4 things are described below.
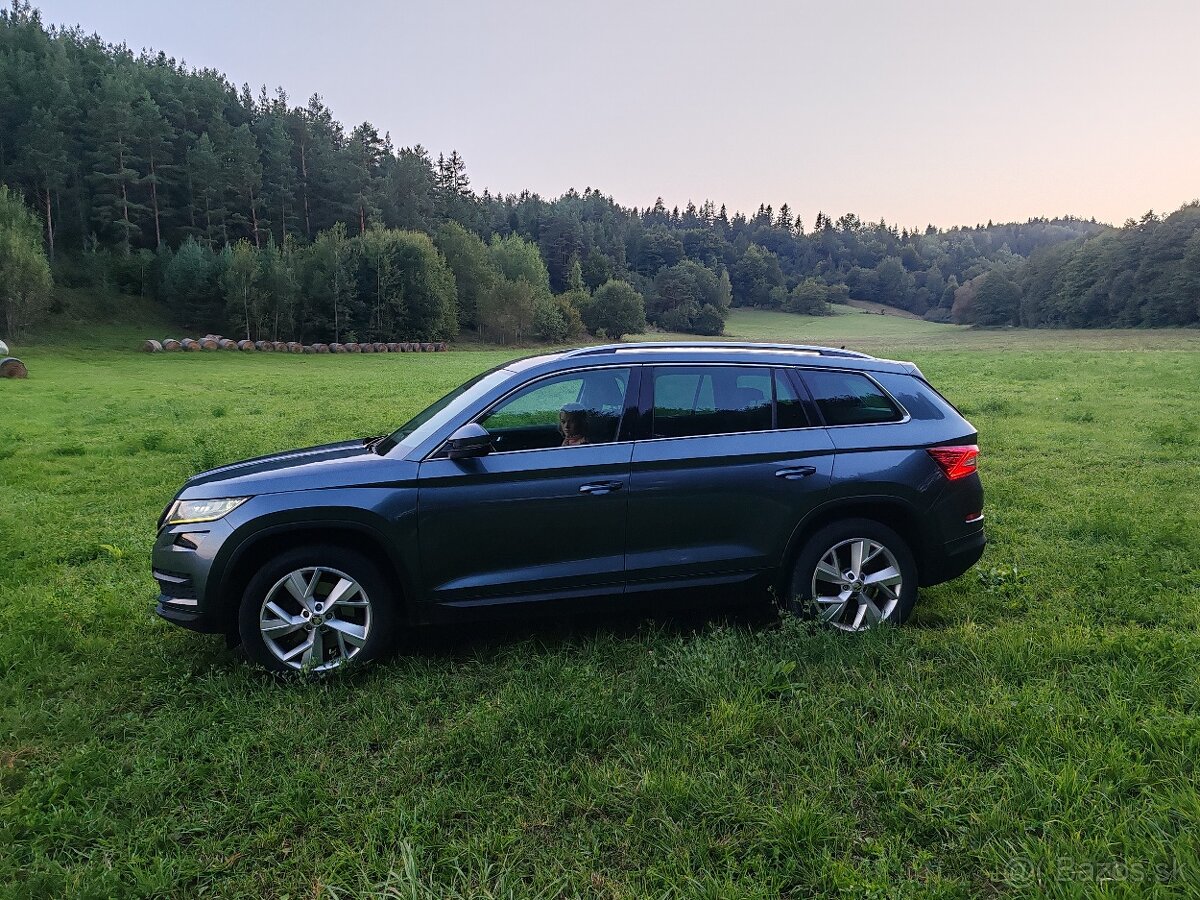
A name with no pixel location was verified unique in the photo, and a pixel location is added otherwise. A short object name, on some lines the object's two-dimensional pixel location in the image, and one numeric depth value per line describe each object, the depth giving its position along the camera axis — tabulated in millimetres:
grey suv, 3857
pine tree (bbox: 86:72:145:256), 58250
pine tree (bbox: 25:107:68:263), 57062
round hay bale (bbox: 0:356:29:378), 24516
